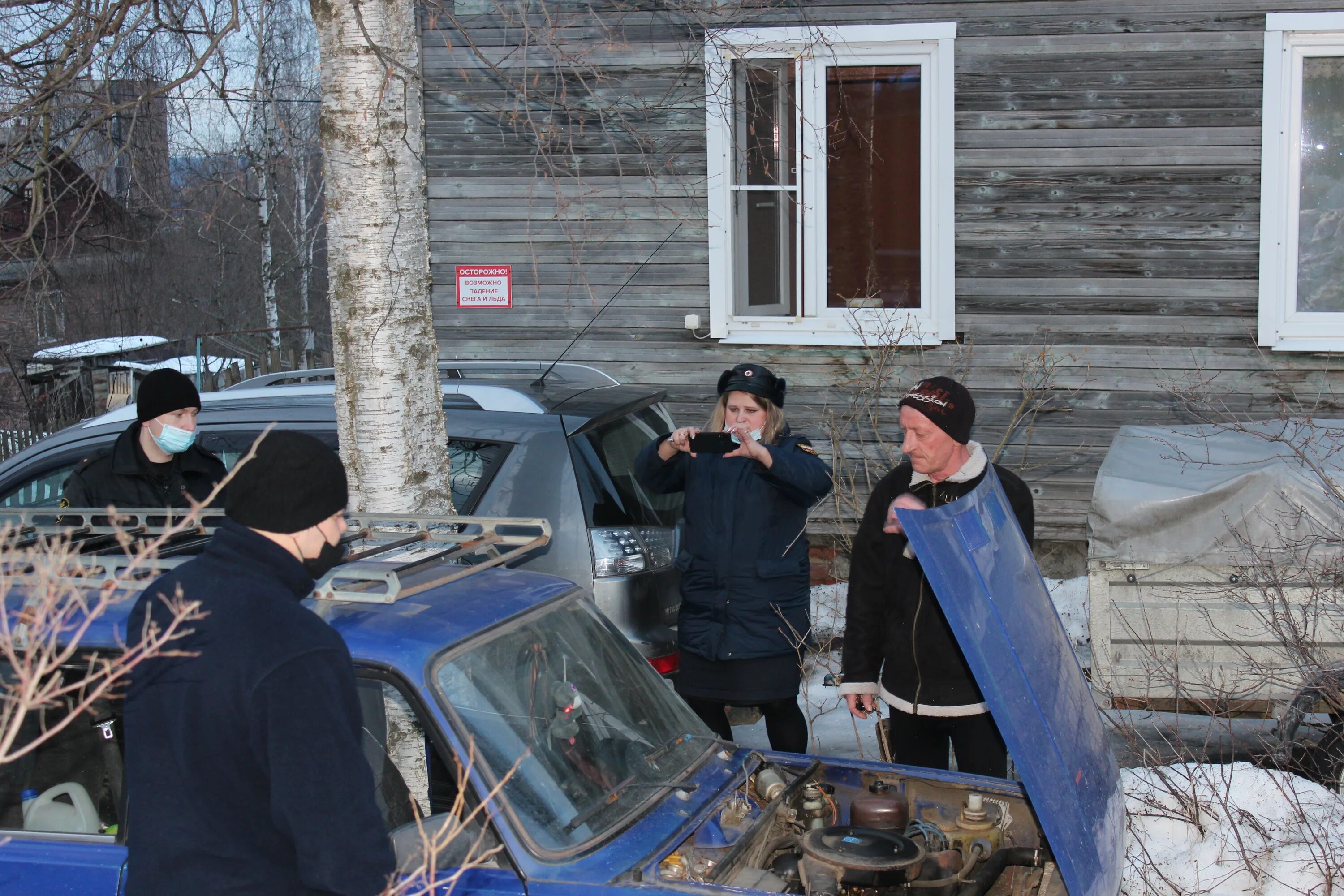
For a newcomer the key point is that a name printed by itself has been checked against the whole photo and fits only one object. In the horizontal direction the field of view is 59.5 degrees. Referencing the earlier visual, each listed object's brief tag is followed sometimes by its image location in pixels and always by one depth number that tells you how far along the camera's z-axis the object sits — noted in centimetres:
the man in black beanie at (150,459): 454
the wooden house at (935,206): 776
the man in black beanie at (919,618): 371
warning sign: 852
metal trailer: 464
